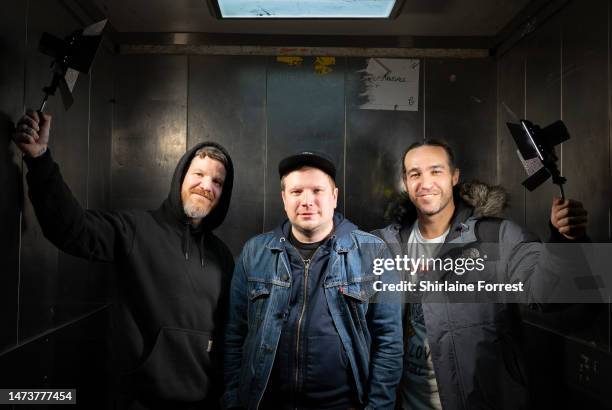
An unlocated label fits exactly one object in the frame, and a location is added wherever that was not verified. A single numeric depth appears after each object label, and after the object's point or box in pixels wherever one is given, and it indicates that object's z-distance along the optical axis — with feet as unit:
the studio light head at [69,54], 3.40
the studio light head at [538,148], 3.62
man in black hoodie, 3.71
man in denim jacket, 3.67
